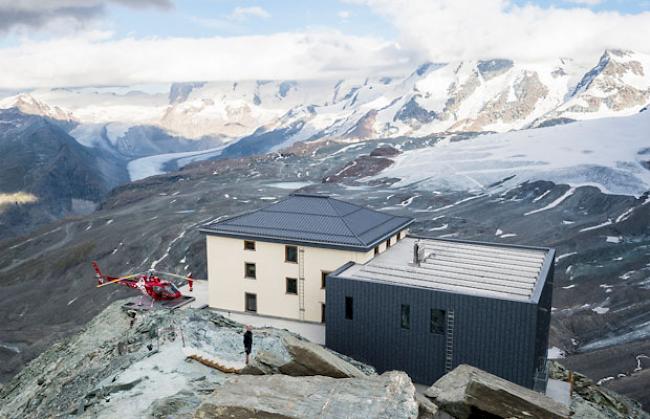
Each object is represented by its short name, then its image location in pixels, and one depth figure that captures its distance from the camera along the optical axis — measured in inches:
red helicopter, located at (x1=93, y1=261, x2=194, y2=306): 1343.5
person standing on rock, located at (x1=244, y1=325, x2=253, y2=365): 814.5
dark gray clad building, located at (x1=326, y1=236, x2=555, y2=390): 965.2
